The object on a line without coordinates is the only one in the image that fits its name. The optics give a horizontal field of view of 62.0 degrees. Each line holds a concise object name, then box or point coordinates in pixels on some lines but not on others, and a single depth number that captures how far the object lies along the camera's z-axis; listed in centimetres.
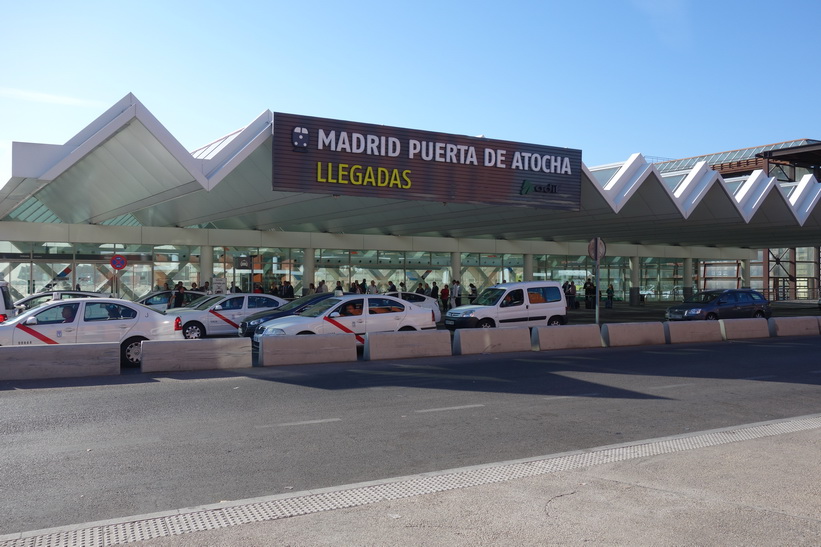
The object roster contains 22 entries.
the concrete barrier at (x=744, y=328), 2088
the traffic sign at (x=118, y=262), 2423
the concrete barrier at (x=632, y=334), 1855
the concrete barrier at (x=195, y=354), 1303
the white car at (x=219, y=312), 1970
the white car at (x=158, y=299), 2392
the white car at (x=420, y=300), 2458
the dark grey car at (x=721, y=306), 2526
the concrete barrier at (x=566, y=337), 1737
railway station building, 1827
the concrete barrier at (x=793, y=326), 2203
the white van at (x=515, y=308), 2033
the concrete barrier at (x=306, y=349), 1409
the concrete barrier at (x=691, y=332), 1970
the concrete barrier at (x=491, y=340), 1636
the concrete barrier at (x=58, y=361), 1191
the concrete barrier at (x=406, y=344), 1512
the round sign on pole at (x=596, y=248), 2015
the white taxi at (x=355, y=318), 1580
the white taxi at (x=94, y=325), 1316
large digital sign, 1830
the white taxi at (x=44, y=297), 1969
